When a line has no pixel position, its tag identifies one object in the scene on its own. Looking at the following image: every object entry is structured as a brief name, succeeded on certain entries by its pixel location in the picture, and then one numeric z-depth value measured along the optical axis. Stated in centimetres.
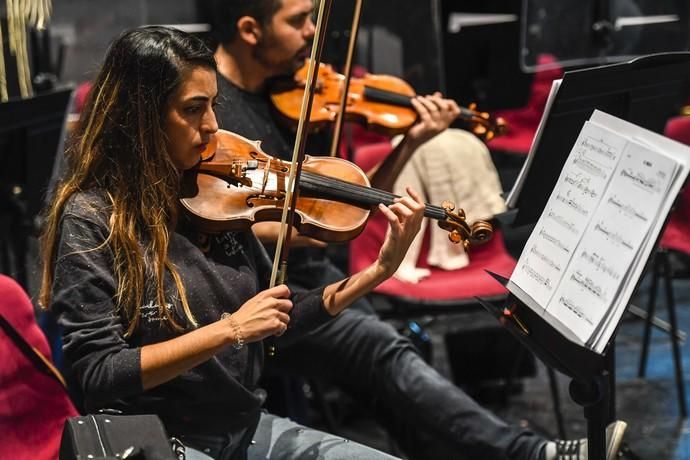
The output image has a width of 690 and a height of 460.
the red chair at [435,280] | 637
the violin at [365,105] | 544
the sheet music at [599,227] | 324
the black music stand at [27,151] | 552
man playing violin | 510
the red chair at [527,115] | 945
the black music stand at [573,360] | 371
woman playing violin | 363
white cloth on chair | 688
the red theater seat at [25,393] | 414
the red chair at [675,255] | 682
